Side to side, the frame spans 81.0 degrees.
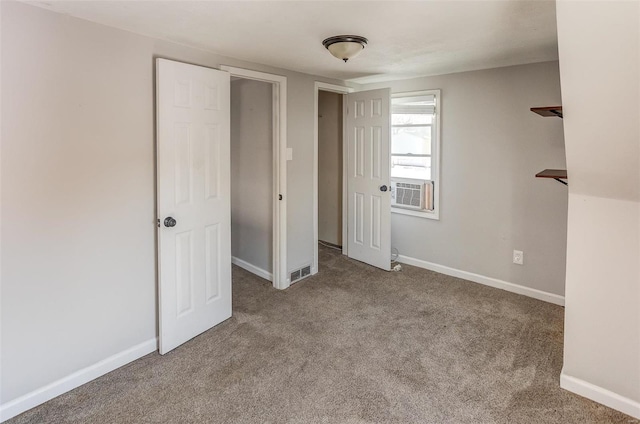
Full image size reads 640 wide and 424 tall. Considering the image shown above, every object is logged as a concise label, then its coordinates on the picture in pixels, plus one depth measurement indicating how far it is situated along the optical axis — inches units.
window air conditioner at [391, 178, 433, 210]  160.6
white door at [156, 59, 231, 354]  96.2
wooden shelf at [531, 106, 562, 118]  91.1
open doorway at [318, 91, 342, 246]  192.4
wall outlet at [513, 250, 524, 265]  135.7
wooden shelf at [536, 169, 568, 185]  94.2
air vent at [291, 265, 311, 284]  148.1
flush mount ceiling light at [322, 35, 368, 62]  92.6
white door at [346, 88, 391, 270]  157.9
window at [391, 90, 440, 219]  156.2
